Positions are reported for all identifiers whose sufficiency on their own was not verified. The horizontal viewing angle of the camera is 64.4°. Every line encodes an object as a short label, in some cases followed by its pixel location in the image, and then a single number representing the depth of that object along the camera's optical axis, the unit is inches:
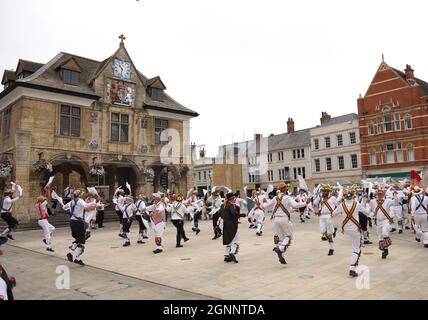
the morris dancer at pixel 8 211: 542.2
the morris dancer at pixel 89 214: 525.0
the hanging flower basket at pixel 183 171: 1113.4
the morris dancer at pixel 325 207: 428.8
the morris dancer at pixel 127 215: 525.0
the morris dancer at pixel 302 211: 832.3
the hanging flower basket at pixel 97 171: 893.2
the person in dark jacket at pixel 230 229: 377.7
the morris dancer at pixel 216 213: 583.6
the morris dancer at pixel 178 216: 495.8
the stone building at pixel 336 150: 1654.8
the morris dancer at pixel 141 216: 543.8
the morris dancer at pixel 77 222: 379.6
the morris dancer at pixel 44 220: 493.1
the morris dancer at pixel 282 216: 358.3
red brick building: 1411.2
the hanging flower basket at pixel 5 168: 779.4
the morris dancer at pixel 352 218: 299.6
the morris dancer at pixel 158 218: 451.9
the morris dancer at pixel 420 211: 431.2
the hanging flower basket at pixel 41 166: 814.3
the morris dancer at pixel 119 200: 625.9
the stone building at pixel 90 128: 835.4
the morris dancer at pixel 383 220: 356.6
